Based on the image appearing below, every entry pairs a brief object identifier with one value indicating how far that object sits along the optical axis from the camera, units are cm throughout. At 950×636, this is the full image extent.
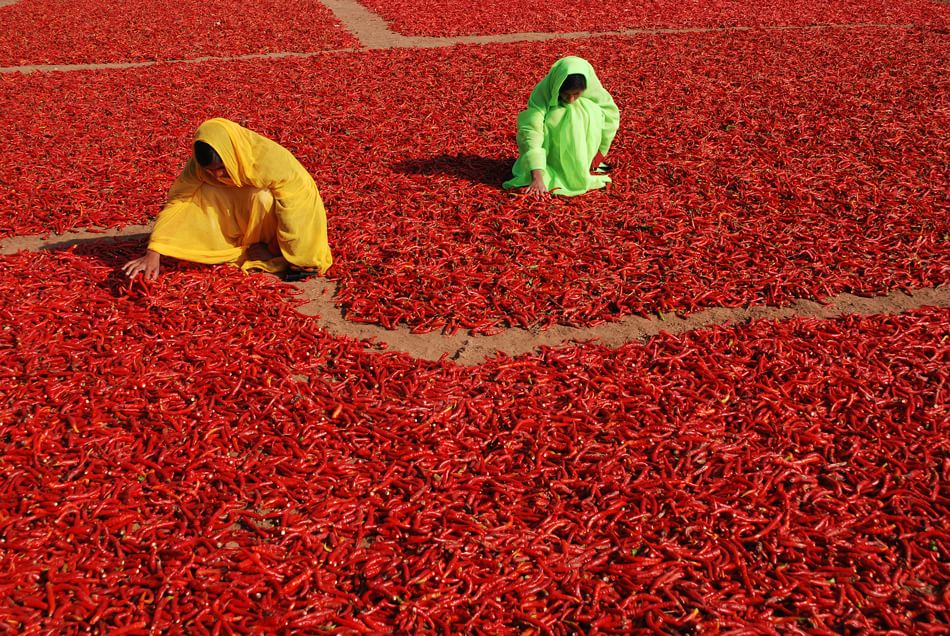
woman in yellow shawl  566
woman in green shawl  759
